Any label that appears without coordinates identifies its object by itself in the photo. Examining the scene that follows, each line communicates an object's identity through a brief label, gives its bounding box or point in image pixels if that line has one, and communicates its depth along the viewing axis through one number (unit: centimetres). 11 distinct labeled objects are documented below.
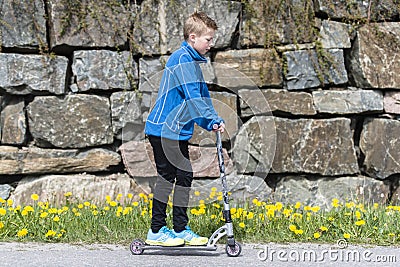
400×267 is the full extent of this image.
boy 751
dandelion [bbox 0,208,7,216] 837
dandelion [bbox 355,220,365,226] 825
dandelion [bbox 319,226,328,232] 821
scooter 741
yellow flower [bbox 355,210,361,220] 852
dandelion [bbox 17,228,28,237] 808
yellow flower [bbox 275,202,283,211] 895
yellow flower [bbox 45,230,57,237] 805
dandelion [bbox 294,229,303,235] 819
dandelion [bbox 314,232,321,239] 813
